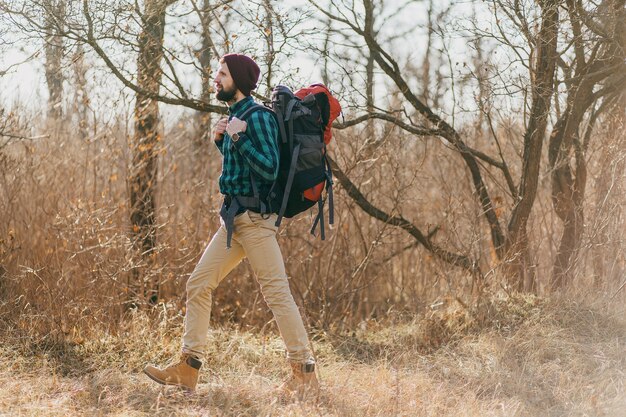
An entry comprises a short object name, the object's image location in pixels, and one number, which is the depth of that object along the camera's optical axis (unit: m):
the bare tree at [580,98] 6.32
